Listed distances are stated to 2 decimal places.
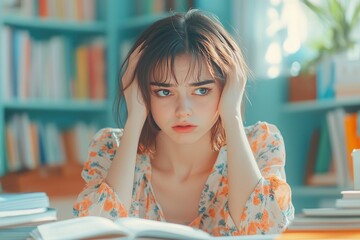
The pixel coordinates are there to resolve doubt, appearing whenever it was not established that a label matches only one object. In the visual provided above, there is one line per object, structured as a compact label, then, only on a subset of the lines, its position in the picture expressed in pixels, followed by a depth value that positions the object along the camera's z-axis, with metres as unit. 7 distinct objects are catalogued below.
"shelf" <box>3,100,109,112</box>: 5.60
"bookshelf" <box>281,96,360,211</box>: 4.83
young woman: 2.11
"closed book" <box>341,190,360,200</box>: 1.64
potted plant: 4.88
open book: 1.33
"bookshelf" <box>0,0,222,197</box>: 5.65
